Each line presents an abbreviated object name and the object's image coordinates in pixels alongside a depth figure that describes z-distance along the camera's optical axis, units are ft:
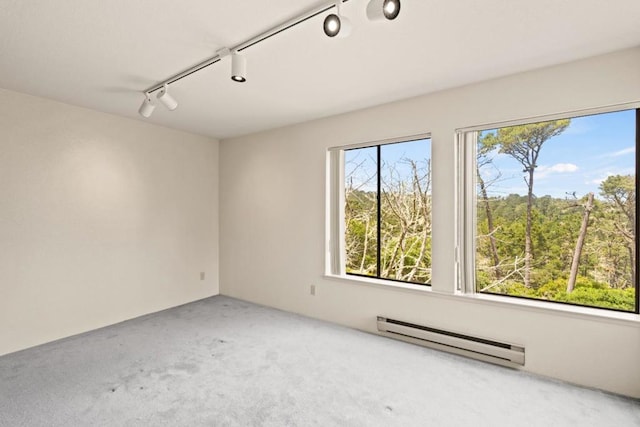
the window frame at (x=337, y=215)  11.85
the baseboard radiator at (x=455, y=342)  8.29
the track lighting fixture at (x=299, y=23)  5.00
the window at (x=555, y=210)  7.55
